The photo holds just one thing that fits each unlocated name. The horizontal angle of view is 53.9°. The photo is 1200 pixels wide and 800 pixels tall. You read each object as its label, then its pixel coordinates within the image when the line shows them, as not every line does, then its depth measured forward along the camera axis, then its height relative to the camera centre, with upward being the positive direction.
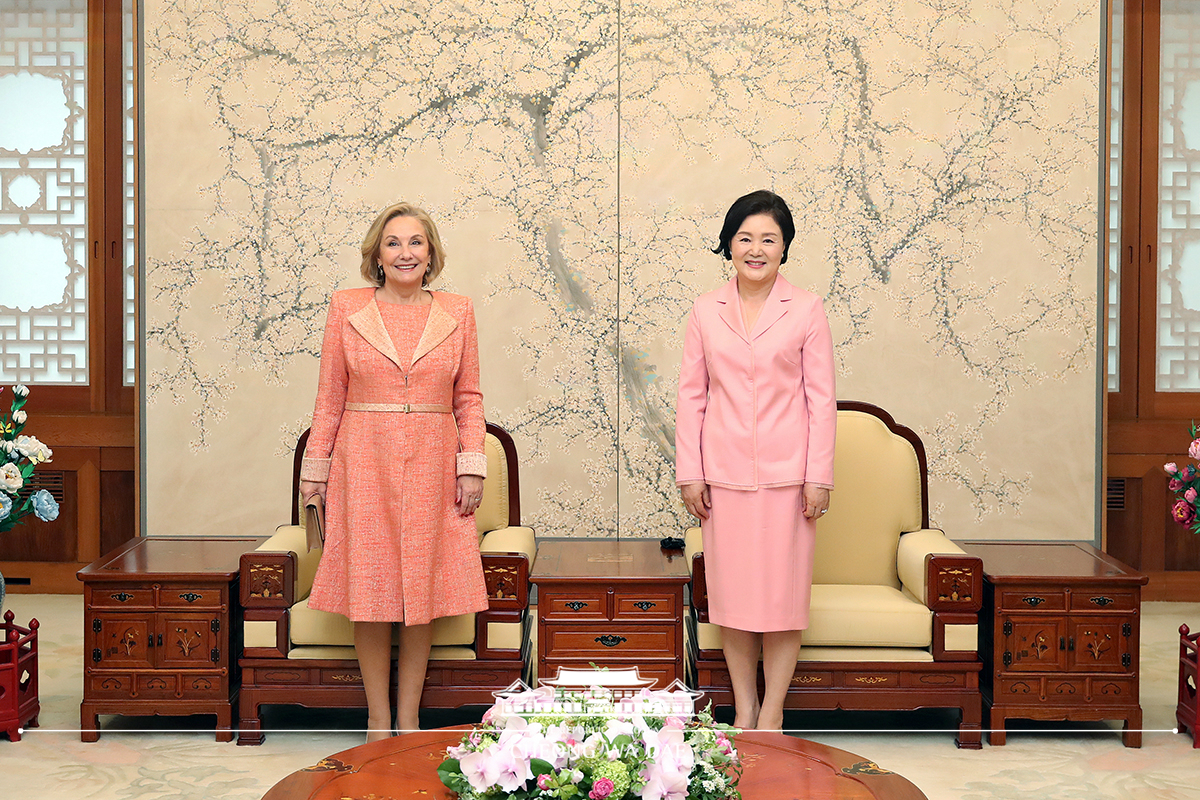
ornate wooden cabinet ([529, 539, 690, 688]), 3.37 -0.71
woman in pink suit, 3.11 -0.18
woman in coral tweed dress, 3.08 -0.22
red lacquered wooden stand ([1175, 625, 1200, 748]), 3.35 -0.90
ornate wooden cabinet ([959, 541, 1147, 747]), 3.37 -0.77
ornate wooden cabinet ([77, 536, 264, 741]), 3.38 -0.78
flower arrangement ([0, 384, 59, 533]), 3.31 -0.27
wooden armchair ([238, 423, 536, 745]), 3.35 -0.78
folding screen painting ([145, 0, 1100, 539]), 4.63 +0.66
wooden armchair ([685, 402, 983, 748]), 3.33 -0.78
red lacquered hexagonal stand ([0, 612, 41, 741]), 3.36 -0.90
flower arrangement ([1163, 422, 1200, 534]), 3.43 -0.33
